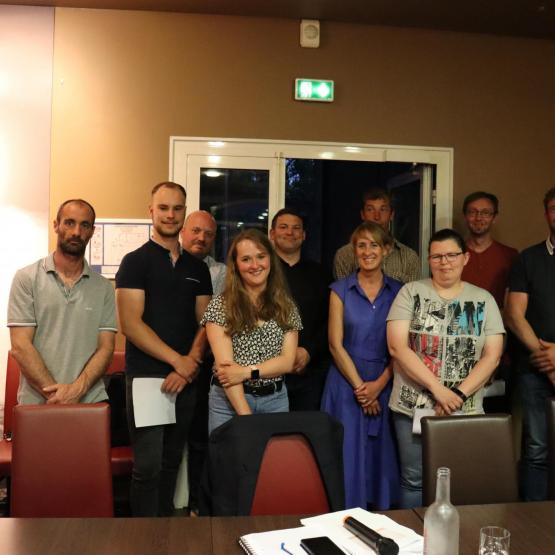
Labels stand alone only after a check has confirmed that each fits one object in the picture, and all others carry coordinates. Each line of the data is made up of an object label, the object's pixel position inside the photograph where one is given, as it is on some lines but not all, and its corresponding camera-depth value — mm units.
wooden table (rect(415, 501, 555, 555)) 1445
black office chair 1799
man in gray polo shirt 2664
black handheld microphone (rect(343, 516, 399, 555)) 1358
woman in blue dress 3021
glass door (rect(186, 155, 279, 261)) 4082
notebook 1391
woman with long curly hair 2492
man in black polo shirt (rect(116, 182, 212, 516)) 2762
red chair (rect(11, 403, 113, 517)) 1899
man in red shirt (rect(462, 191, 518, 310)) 3621
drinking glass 1318
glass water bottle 1287
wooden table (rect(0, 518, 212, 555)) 1411
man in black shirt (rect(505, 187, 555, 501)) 3152
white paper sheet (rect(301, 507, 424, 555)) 1413
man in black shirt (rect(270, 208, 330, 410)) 3295
